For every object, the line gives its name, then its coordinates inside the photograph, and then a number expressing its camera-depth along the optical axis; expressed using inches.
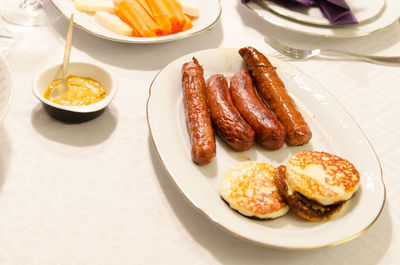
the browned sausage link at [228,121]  26.4
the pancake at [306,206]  23.9
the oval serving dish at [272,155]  23.4
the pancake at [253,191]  23.7
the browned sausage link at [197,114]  25.4
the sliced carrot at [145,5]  32.3
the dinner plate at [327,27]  33.6
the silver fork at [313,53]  33.1
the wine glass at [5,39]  30.5
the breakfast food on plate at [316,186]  23.8
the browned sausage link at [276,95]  27.2
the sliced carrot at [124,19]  31.6
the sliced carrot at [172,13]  32.0
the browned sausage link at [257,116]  26.7
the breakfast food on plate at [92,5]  32.2
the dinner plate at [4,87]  24.2
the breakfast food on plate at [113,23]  31.3
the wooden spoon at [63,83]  27.2
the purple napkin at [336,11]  33.8
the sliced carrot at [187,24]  32.5
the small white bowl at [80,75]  26.2
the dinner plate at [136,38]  30.7
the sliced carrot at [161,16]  31.8
